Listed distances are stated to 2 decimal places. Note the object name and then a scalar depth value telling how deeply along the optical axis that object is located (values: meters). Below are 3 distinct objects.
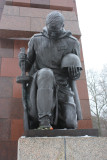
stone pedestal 2.45
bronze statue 3.03
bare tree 19.39
